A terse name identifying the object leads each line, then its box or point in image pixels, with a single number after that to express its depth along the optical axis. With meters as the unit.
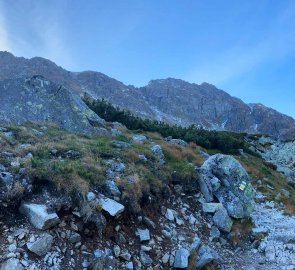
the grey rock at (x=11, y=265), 6.22
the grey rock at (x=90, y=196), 8.19
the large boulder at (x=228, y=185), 11.89
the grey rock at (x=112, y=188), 8.99
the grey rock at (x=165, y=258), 8.19
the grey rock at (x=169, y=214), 9.95
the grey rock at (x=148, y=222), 9.14
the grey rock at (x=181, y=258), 8.06
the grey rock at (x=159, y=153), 12.95
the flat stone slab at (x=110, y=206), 8.23
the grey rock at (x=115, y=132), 18.31
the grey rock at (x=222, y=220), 10.65
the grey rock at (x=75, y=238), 7.32
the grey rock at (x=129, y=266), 7.48
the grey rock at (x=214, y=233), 10.15
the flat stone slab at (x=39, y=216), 7.15
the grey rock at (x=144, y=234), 8.47
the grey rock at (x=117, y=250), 7.65
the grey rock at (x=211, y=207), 11.13
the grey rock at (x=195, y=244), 8.66
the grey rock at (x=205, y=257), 8.33
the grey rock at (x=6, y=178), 7.80
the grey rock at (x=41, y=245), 6.70
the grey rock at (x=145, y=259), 7.88
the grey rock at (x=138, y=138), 17.57
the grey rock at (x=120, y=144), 13.41
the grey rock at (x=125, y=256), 7.65
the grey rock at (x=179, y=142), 21.22
